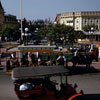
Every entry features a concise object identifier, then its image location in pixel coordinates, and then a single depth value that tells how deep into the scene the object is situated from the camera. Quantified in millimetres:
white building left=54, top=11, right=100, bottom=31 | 57246
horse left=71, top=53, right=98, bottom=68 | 11478
